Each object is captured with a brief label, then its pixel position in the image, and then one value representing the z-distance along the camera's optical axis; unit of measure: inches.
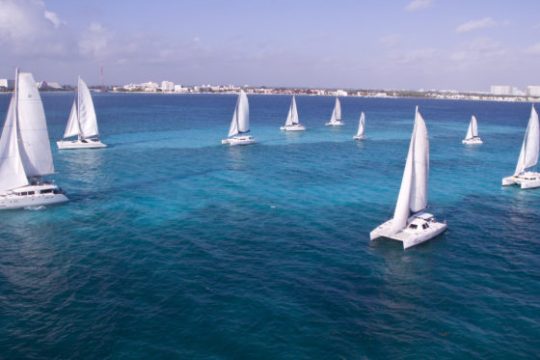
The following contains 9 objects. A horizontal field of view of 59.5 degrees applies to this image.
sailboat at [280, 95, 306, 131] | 5930.1
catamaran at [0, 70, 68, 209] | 2258.9
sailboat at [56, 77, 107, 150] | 4040.4
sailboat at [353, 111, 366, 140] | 5172.2
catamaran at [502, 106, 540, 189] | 2910.9
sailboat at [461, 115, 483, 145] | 4970.5
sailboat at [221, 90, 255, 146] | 4467.0
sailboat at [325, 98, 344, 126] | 6865.2
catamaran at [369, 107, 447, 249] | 1889.8
